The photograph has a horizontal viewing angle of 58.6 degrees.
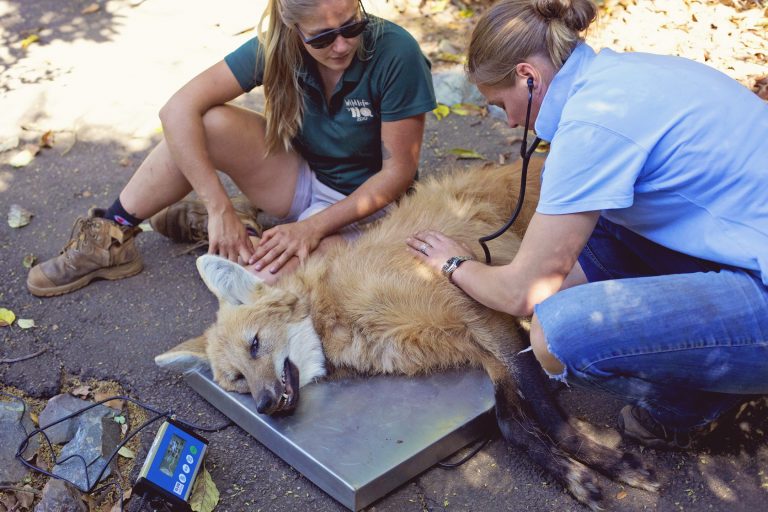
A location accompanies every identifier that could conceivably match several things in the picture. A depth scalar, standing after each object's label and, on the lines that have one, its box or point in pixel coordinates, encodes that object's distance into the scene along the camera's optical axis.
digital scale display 2.72
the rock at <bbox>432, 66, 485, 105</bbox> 5.71
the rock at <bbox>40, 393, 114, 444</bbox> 3.23
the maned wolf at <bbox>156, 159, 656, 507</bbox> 3.03
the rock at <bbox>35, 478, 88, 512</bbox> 2.77
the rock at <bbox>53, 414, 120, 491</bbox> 2.98
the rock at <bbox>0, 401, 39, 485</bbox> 3.00
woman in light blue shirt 2.17
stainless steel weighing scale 2.79
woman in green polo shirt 3.47
